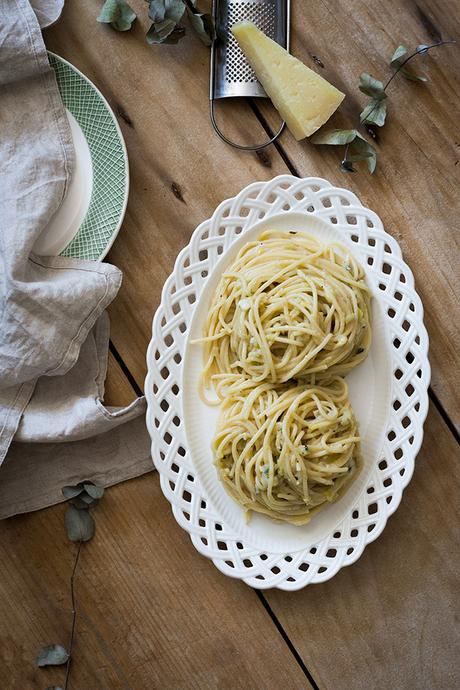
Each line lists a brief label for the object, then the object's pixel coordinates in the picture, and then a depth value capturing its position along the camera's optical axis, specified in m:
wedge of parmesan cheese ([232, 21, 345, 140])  1.06
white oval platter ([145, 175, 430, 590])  1.05
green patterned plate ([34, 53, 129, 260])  1.07
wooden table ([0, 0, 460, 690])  1.09
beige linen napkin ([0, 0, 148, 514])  1.04
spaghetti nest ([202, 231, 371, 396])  1.03
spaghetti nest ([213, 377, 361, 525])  1.03
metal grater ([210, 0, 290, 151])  1.08
